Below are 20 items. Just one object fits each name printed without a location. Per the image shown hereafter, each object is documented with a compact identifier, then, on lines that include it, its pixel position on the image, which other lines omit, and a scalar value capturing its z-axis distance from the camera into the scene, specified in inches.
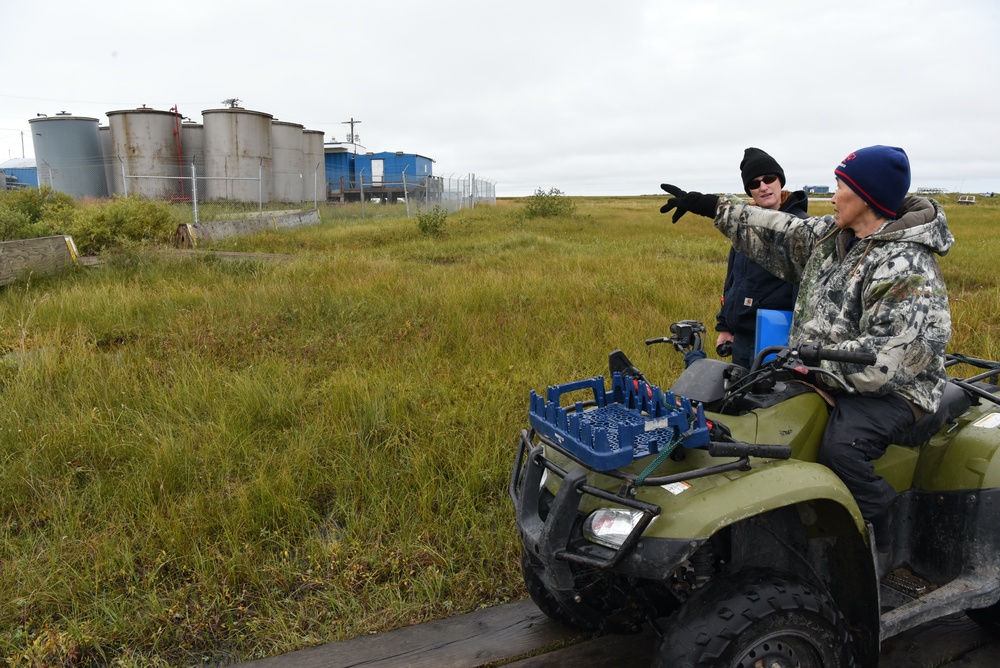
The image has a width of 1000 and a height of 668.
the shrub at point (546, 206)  887.1
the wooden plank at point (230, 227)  459.8
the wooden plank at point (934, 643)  102.3
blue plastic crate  74.2
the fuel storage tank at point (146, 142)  1017.5
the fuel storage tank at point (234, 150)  1040.8
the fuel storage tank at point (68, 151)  1048.8
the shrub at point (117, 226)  401.1
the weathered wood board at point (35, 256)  296.0
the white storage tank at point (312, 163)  1223.5
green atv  73.5
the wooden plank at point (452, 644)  101.1
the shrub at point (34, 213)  380.5
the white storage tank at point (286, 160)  1149.4
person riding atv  85.0
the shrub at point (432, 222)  605.7
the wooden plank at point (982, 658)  101.6
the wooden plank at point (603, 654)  100.4
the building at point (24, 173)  1487.5
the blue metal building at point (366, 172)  1405.0
